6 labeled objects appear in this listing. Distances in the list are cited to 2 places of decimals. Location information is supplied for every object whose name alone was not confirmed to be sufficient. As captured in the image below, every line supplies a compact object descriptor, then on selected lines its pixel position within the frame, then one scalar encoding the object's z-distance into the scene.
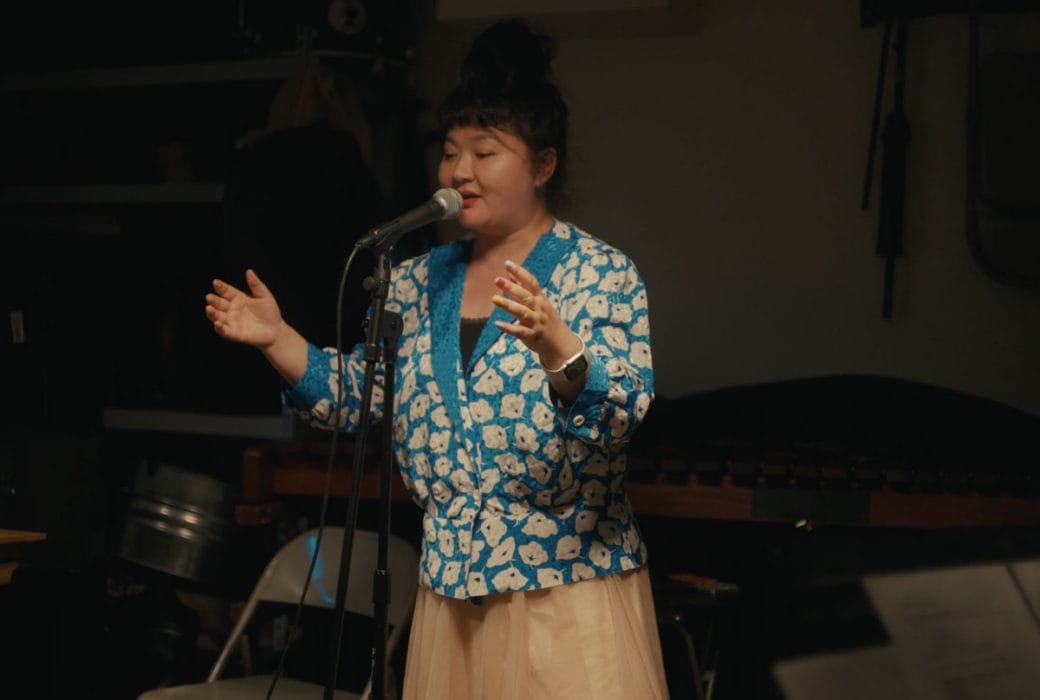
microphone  3.89
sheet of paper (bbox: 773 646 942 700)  2.65
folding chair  4.52
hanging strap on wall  5.15
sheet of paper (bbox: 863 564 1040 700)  2.73
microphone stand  3.87
